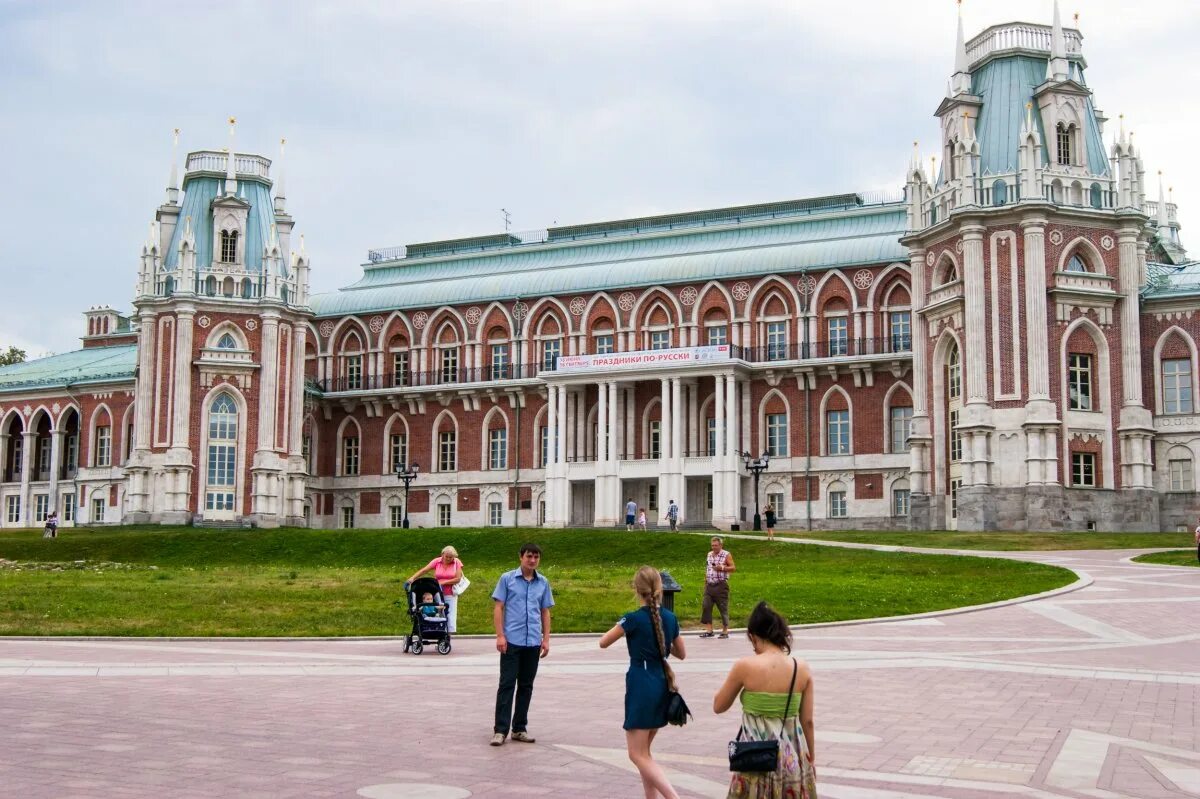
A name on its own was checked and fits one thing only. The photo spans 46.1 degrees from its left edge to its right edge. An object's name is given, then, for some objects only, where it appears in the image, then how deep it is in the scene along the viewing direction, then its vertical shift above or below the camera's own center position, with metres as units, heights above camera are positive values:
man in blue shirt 13.33 -0.92
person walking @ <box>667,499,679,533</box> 57.28 +0.74
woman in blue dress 10.24 -0.95
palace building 53.41 +7.64
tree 102.69 +12.76
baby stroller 21.20 -1.39
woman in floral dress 8.26 -1.02
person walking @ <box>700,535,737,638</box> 23.64 -0.85
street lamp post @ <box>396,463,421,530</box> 63.62 +2.77
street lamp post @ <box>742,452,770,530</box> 54.94 +2.64
